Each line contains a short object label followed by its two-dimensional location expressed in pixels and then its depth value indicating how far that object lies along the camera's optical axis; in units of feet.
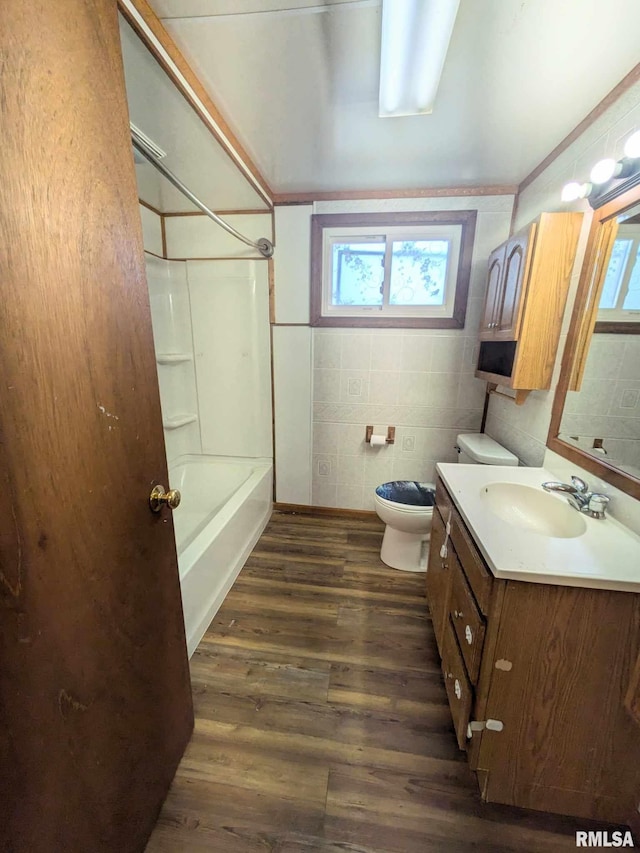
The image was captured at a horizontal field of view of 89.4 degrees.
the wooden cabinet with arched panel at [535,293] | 4.69
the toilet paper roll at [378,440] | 8.09
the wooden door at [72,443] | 1.66
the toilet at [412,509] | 6.07
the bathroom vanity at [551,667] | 2.75
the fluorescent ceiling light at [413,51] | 2.97
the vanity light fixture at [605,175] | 3.32
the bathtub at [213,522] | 5.03
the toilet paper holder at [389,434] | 8.14
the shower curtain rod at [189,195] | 3.71
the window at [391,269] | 7.14
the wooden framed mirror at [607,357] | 3.66
